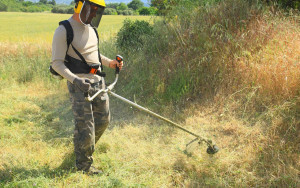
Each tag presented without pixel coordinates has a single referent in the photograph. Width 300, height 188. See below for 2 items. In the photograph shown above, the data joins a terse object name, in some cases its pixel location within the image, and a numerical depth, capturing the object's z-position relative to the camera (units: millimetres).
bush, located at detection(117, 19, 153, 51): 6199
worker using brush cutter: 2734
